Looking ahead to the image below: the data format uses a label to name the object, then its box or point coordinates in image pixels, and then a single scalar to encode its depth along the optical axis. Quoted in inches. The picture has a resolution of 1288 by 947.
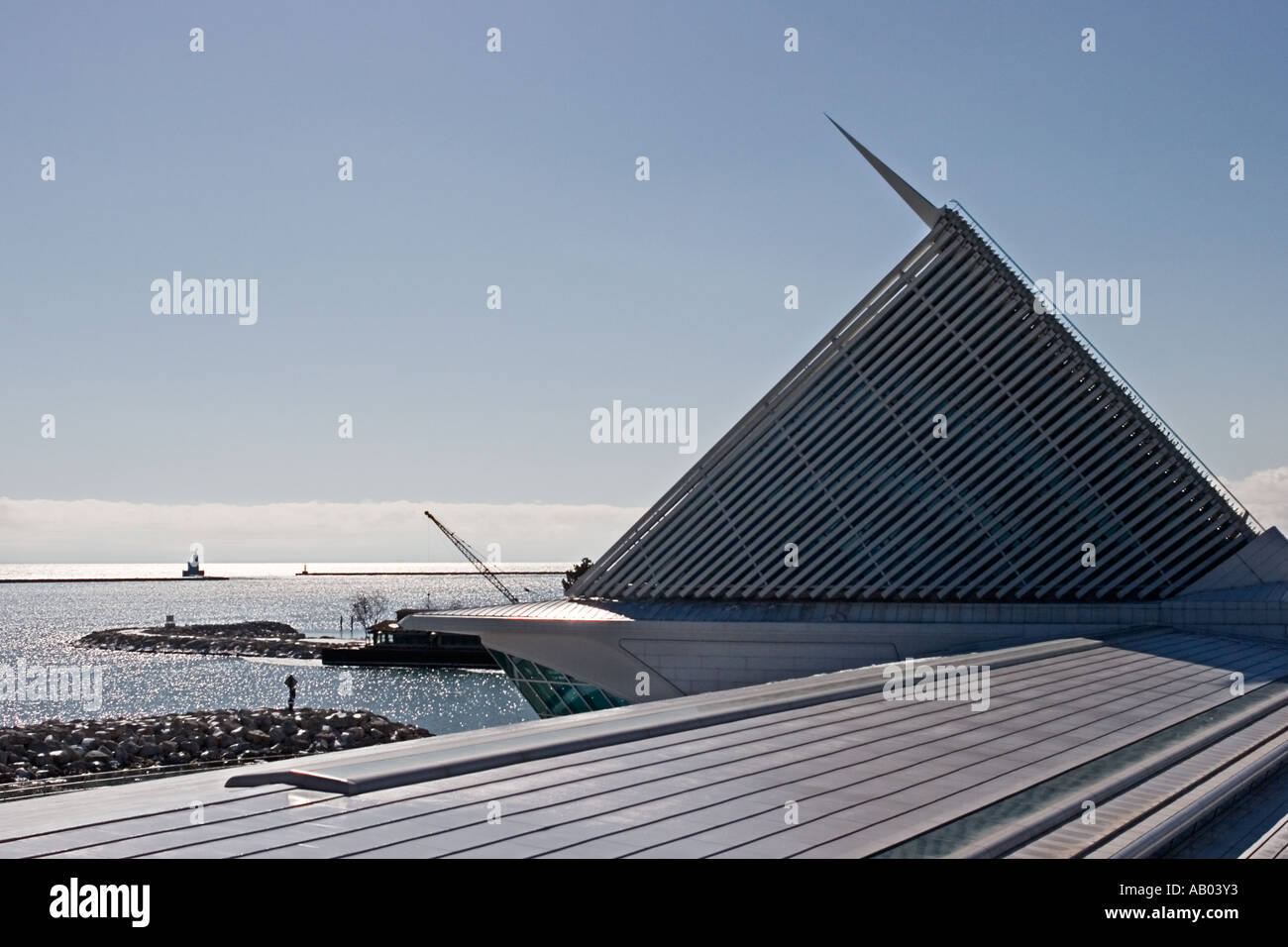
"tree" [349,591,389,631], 5979.3
